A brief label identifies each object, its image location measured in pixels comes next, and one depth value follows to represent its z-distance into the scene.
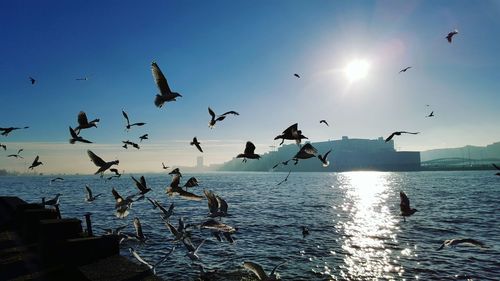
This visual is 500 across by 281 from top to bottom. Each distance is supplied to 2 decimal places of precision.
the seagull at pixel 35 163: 14.72
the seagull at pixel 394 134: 10.47
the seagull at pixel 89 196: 13.45
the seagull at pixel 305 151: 9.52
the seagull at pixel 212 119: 10.77
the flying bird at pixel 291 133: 9.16
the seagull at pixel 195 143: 10.27
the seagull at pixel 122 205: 10.95
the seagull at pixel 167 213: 10.26
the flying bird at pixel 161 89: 8.32
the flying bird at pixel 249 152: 8.32
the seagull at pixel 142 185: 9.77
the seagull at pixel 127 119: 11.21
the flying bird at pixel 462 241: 7.47
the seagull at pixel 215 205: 9.25
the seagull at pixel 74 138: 10.29
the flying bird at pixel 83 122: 10.14
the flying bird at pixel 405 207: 9.09
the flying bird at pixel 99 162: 9.40
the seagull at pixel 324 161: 11.72
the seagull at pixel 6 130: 14.66
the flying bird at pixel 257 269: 5.85
